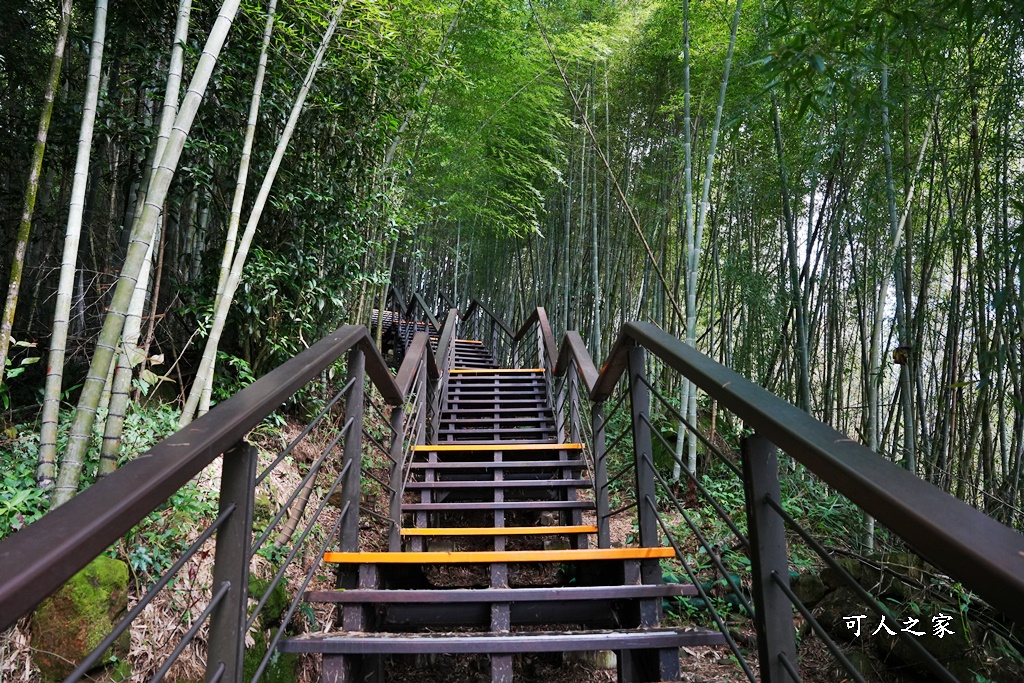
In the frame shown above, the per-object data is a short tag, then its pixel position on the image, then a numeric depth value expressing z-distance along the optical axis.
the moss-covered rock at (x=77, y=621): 1.72
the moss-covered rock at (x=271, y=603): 2.25
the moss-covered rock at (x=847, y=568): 2.84
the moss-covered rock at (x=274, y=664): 1.99
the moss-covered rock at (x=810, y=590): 2.86
